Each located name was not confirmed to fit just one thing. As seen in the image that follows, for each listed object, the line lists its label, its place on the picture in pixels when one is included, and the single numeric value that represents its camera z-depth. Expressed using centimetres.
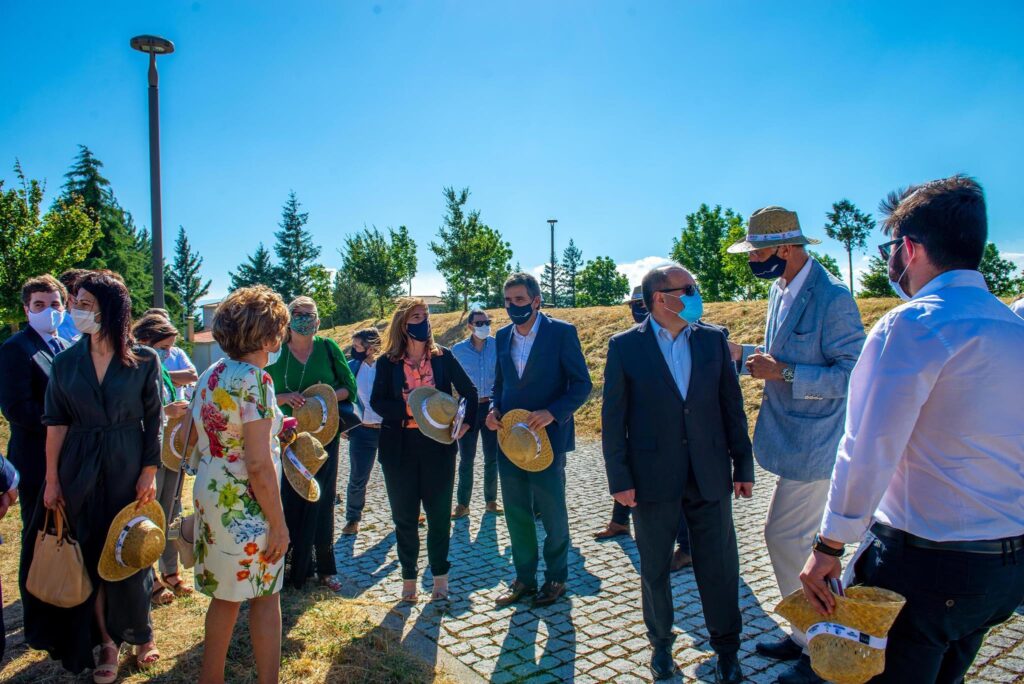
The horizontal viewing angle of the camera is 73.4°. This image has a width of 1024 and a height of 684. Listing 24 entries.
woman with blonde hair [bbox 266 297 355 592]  514
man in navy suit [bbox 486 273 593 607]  499
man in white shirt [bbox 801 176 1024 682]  203
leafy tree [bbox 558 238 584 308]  10306
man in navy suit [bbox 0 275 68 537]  432
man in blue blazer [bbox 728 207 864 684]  375
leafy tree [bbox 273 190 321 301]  6794
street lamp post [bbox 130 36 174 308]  1025
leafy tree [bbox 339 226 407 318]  3962
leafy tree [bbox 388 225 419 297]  4091
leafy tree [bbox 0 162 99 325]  1770
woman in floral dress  320
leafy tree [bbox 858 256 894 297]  3334
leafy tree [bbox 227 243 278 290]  6769
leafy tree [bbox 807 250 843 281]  5866
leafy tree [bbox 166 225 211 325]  7175
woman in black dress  379
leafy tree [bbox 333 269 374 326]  6378
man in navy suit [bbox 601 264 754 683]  379
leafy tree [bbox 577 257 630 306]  7506
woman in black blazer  512
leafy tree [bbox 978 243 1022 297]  5500
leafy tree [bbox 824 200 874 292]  4644
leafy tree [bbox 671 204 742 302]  4803
